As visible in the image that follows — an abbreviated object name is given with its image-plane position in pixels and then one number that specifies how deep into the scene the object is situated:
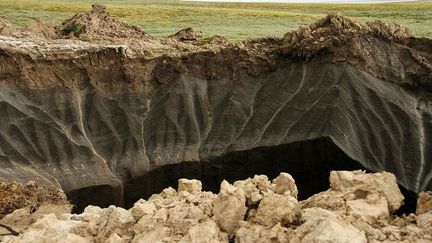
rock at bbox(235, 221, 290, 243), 9.18
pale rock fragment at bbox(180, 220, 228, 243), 9.69
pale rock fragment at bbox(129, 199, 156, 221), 11.18
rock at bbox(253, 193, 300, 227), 9.68
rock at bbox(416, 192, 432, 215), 10.15
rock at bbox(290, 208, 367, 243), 8.29
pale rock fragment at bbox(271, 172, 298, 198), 11.05
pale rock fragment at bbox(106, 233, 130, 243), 10.48
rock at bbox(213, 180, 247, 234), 9.99
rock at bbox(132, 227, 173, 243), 10.08
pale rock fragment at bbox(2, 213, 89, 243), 11.05
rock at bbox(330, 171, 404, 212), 10.45
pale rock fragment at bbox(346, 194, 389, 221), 9.67
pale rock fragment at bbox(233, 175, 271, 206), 10.30
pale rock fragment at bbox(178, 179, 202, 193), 13.32
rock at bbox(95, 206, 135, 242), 10.96
